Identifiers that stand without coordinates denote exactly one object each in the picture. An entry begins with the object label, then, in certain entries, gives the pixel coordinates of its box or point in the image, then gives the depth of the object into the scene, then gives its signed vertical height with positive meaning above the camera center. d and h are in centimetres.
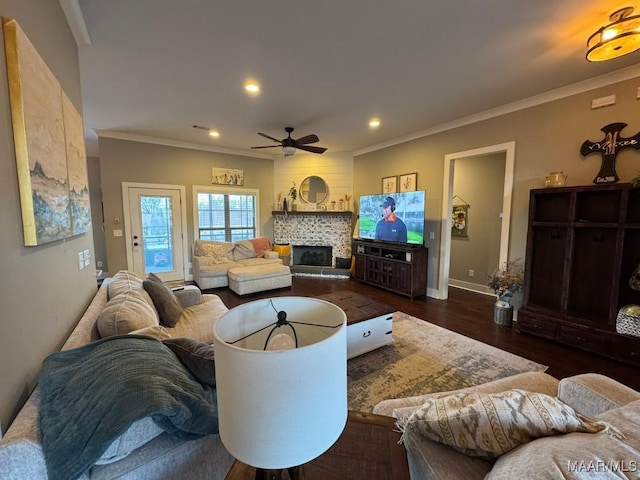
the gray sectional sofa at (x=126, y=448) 76 -75
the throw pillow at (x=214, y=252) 529 -66
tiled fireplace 631 -38
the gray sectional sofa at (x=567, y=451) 59 -61
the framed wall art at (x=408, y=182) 491 +69
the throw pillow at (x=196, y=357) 115 -61
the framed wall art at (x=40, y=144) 104 +35
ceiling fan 406 +118
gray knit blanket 80 -61
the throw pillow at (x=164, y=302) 239 -76
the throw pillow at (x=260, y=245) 579 -59
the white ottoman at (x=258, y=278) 466 -107
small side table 83 -78
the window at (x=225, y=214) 586 +10
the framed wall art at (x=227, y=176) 592 +95
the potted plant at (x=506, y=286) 343 -86
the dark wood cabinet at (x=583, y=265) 259 -49
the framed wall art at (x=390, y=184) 526 +70
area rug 219 -137
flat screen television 443 +4
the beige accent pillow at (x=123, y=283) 216 -58
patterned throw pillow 76 -61
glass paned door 515 -28
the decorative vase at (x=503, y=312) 347 -119
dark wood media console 447 -85
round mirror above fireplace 653 +70
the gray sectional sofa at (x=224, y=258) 498 -80
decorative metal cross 272 +75
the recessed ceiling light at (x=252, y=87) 300 +151
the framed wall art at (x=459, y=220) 528 -1
